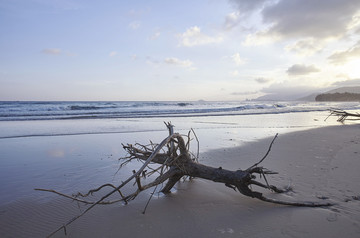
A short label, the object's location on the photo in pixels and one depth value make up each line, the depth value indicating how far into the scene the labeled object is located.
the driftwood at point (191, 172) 2.67
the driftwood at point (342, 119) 13.04
